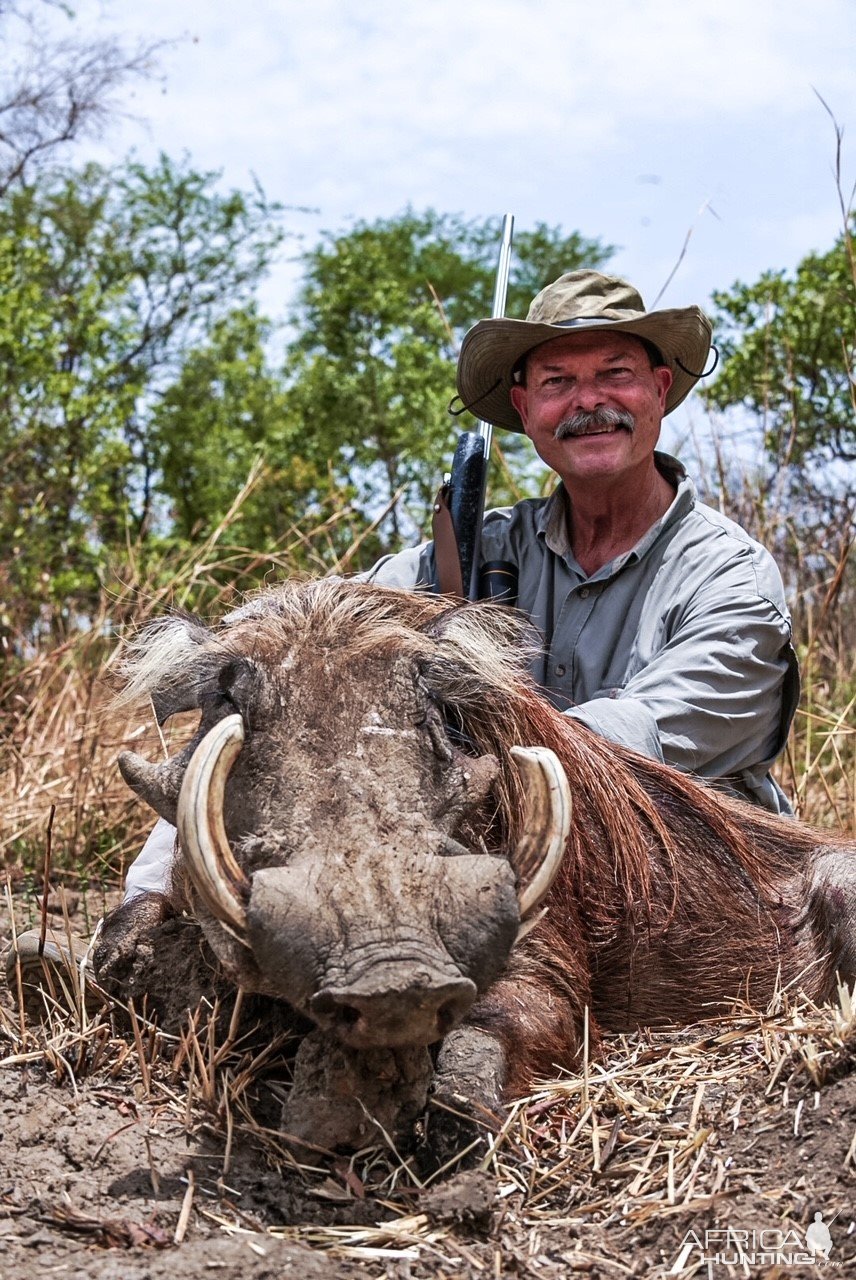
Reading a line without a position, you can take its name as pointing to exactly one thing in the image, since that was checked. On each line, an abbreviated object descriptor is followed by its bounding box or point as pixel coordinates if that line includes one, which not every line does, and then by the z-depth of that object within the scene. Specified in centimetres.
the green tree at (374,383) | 909
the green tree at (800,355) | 768
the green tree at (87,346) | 743
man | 347
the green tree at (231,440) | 957
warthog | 205
